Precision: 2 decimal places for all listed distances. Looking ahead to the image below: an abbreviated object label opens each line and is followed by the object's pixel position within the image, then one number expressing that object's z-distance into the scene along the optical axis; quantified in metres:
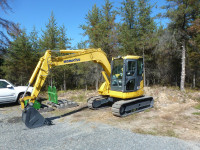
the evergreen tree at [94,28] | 13.34
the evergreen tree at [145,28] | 13.12
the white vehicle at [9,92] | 8.57
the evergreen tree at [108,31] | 13.37
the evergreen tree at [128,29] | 13.15
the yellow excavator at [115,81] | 5.75
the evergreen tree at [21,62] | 13.96
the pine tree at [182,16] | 11.49
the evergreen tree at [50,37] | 13.52
